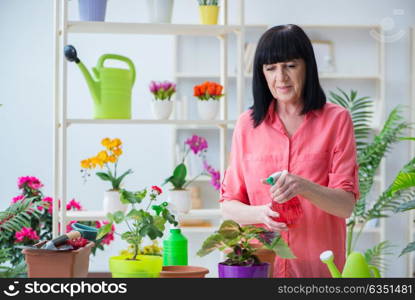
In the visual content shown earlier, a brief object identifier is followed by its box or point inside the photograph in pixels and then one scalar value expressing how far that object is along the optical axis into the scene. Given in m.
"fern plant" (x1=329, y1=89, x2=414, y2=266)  4.37
